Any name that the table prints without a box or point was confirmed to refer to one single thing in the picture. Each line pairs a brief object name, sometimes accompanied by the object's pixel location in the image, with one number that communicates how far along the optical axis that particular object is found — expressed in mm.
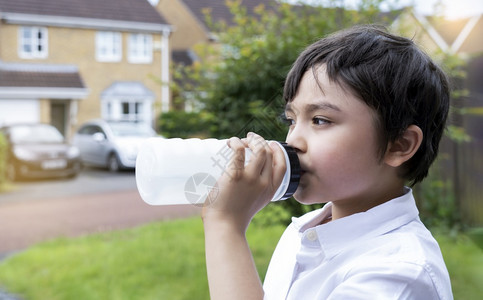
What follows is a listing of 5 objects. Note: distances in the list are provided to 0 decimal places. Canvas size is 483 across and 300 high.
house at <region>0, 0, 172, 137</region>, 14109
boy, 533
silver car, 11805
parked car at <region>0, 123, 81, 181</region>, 9875
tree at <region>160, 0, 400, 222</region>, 2912
